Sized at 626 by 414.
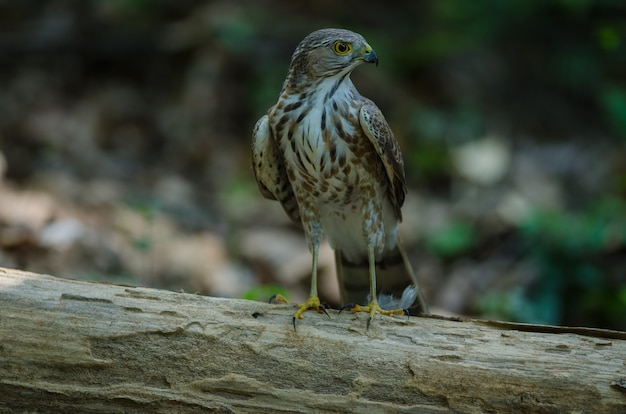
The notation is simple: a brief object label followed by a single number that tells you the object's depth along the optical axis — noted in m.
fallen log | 7.19
